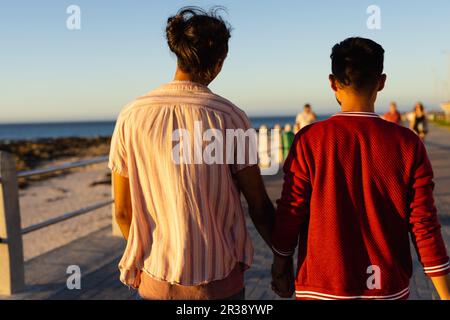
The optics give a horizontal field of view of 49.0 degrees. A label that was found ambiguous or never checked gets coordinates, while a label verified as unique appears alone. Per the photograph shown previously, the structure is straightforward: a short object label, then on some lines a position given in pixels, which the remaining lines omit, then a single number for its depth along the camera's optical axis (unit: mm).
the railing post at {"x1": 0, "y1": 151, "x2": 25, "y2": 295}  4586
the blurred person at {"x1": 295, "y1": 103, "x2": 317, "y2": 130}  15570
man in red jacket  1938
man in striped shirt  1915
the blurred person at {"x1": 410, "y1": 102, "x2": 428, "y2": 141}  16969
